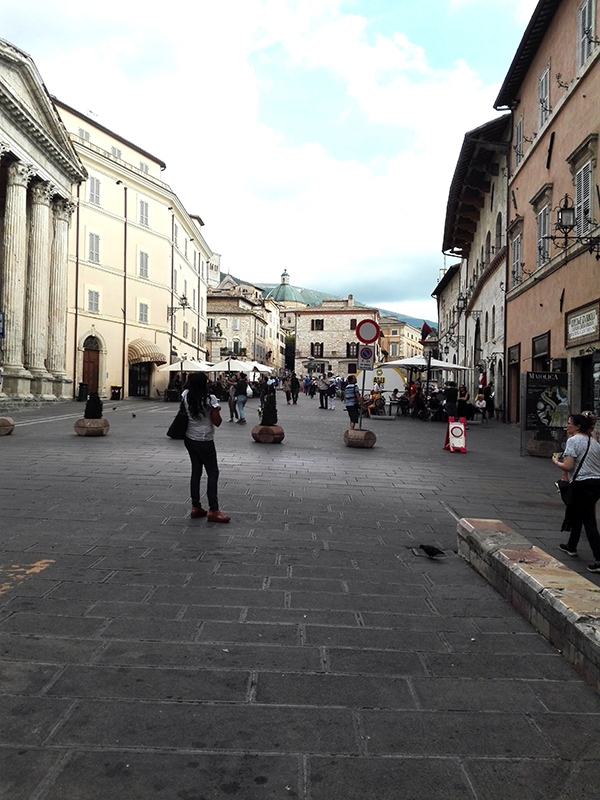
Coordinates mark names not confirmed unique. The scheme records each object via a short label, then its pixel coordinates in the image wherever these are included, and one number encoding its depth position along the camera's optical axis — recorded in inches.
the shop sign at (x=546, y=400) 576.4
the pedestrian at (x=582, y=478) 231.8
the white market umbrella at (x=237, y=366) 1030.0
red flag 1399.6
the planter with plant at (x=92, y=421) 631.2
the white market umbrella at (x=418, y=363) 1052.9
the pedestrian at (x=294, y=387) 1530.4
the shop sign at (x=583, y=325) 577.6
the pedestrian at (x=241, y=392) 833.0
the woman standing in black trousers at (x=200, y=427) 289.4
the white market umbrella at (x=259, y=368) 1318.2
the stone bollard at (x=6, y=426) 627.5
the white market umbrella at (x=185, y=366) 1316.4
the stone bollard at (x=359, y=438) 604.7
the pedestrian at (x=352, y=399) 697.6
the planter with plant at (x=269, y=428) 612.4
